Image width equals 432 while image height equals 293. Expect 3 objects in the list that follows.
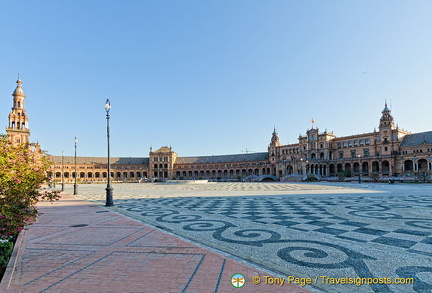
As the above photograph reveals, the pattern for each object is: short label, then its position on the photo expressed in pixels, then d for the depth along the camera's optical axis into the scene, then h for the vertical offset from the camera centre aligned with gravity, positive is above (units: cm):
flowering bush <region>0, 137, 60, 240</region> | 487 -48
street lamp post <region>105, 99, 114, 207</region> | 1529 -216
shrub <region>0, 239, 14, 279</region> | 486 -202
